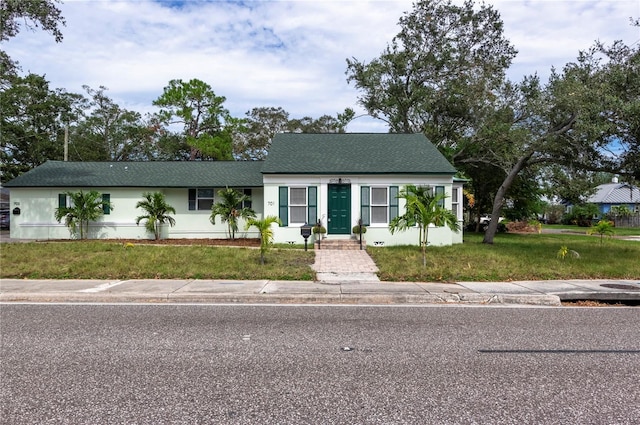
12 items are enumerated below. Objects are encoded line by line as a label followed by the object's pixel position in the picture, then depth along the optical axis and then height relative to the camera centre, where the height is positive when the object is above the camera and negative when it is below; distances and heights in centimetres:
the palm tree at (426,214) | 1221 +3
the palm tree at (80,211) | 1883 +42
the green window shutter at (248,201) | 2039 +89
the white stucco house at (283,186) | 1822 +155
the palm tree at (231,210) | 1881 +39
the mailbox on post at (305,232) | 1561 -59
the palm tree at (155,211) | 1883 +37
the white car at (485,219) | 3332 -44
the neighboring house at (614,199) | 4944 +171
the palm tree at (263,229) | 1174 -34
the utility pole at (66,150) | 2800 +492
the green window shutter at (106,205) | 2008 +75
